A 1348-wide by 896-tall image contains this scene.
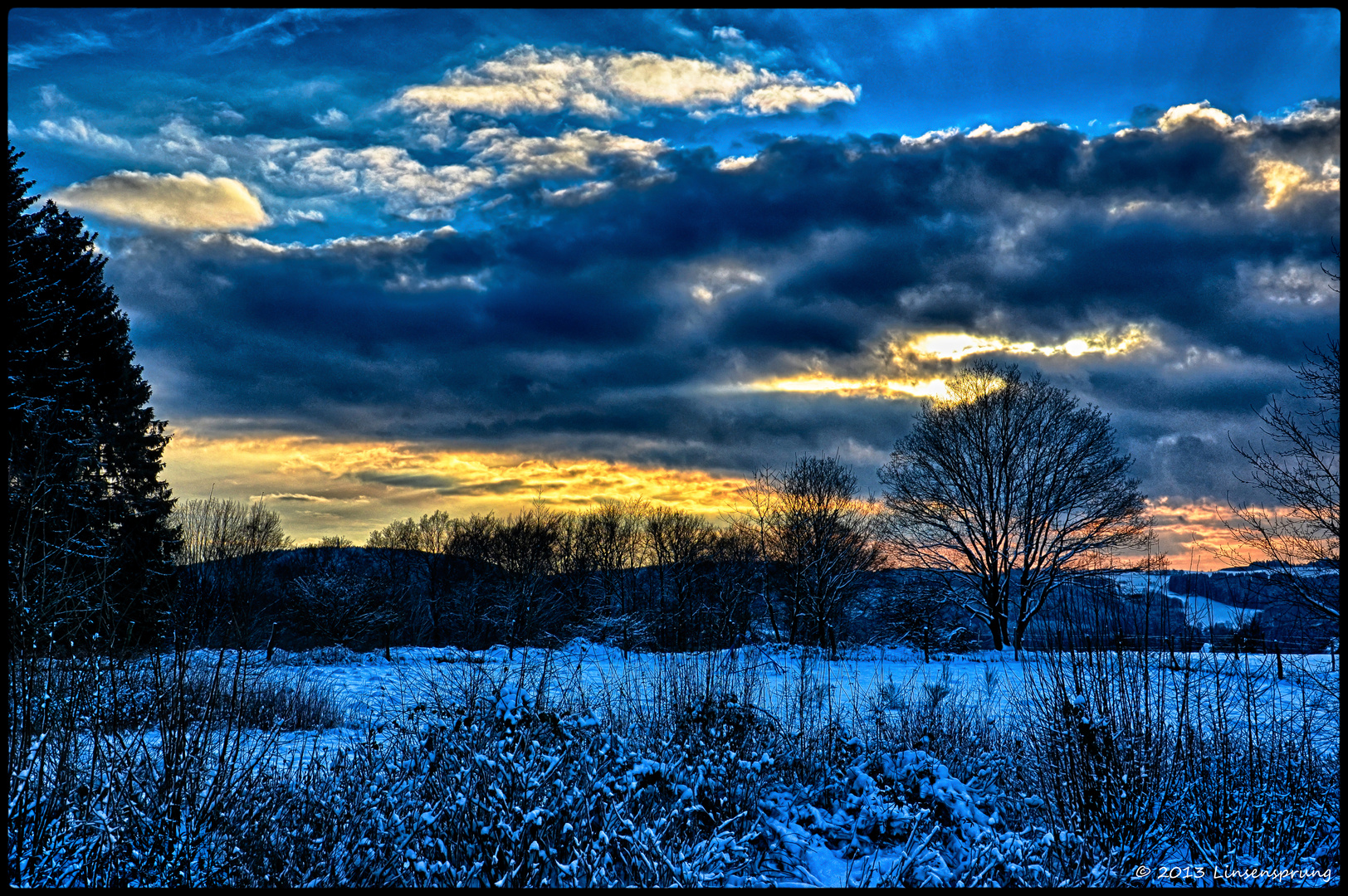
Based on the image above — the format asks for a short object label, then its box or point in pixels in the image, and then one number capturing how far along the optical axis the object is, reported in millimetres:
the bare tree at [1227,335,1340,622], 18078
